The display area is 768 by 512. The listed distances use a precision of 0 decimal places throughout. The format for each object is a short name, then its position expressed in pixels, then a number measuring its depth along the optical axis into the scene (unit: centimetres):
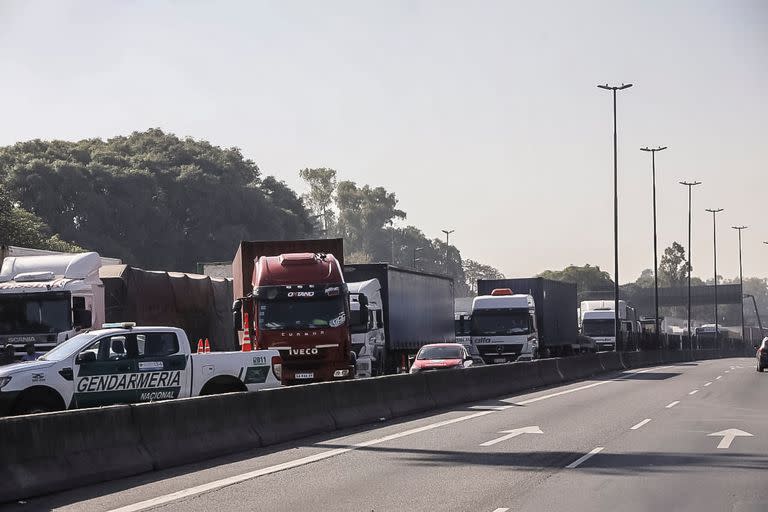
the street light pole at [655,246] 8262
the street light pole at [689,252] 10321
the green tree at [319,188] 16138
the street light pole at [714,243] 11254
